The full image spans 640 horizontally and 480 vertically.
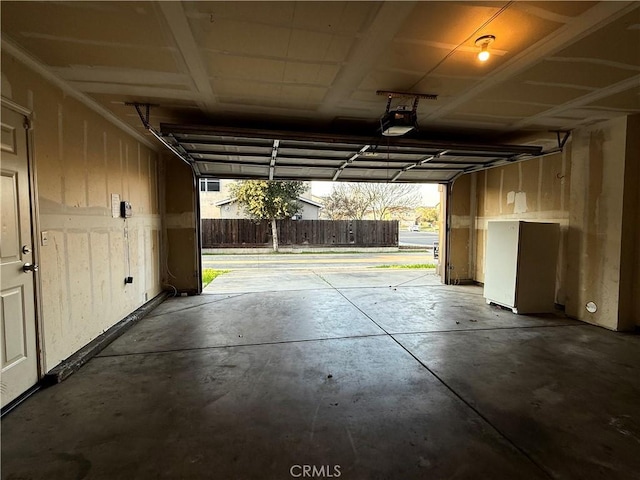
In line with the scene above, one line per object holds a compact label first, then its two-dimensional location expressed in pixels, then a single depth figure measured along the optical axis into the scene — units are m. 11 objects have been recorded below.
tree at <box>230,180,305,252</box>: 15.34
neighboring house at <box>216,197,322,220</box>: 18.34
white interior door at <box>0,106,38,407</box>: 2.37
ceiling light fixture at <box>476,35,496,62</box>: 2.30
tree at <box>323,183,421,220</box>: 22.58
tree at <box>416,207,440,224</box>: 33.97
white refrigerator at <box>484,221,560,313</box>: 4.92
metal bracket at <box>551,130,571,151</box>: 4.62
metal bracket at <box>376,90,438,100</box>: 3.26
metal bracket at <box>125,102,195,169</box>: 3.55
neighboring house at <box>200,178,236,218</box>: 20.73
